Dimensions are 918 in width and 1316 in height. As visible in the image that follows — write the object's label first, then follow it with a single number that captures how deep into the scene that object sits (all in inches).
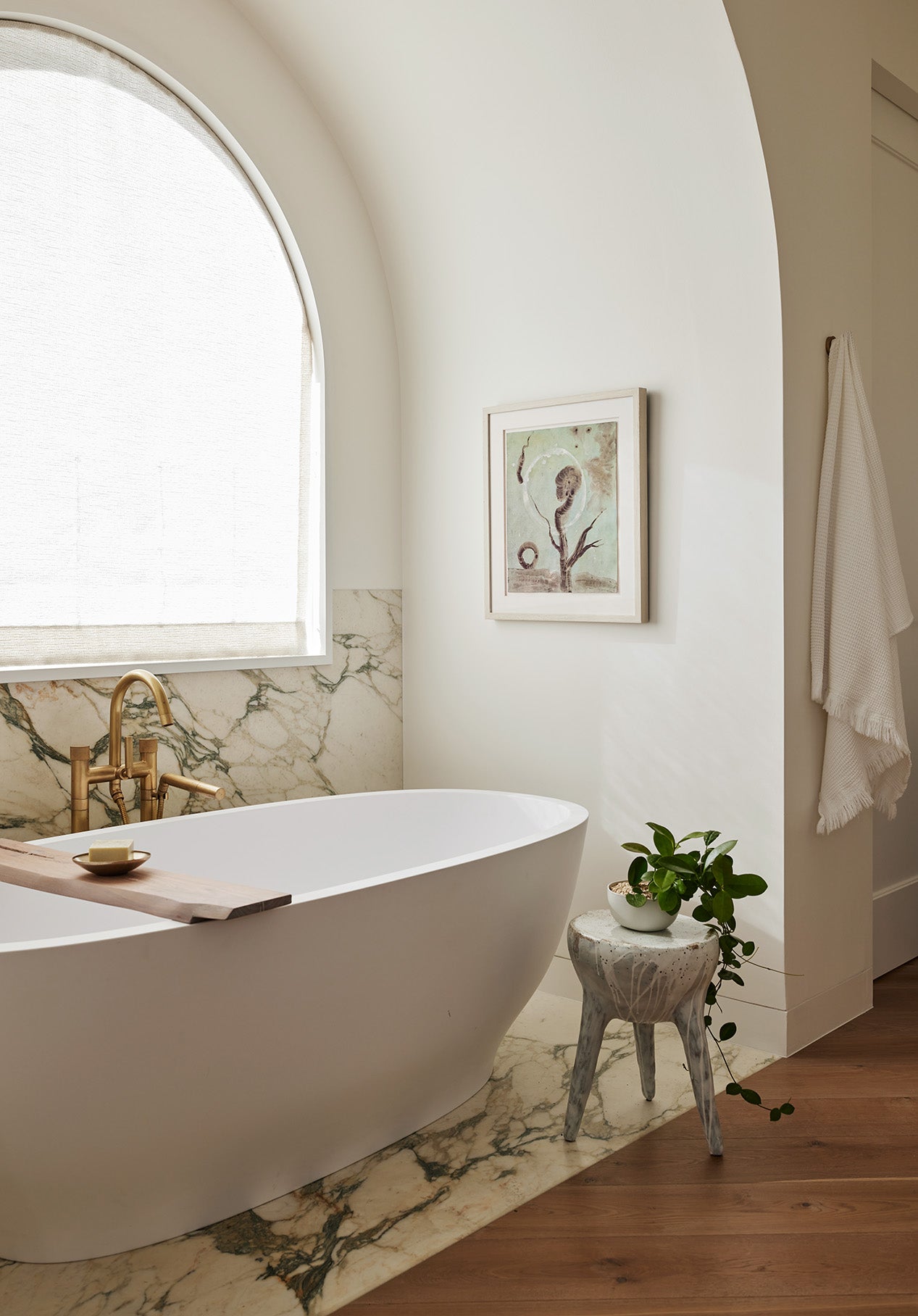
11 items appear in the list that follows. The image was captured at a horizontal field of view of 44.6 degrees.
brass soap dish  81.4
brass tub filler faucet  102.3
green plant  86.7
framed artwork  118.2
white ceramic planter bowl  89.5
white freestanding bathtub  66.2
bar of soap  81.4
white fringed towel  109.7
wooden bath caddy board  70.4
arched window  106.6
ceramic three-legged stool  86.2
